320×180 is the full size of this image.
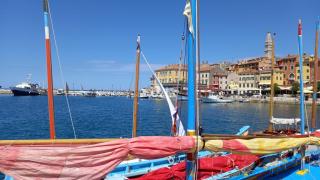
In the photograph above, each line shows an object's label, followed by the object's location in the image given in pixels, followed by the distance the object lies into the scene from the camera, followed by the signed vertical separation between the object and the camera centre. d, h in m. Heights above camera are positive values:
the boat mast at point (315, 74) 14.36 +1.38
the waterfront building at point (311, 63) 88.59 +11.54
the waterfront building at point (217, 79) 126.77 +8.40
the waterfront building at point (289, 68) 101.44 +11.81
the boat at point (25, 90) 128.94 +2.39
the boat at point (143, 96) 127.31 -0.69
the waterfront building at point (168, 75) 132.21 +11.41
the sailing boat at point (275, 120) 22.79 -2.37
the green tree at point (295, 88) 89.23 +2.70
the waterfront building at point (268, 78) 104.71 +7.43
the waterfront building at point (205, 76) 130.29 +10.12
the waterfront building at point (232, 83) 120.19 +6.03
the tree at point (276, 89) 97.11 +2.46
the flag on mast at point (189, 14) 5.48 +1.86
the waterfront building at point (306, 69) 96.42 +10.52
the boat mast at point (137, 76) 12.86 +0.99
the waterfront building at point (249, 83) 110.72 +5.77
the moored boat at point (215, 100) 94.49 -1.95
